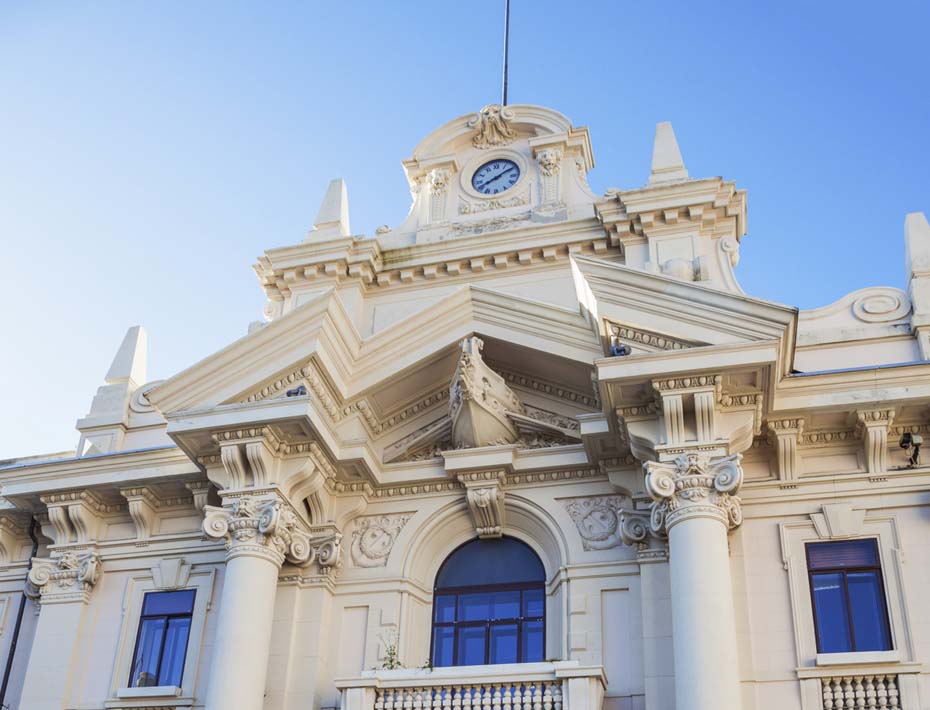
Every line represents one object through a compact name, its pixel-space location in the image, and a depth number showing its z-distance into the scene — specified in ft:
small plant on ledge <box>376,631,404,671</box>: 49.59
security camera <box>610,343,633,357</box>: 48.52
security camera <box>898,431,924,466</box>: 48.83
